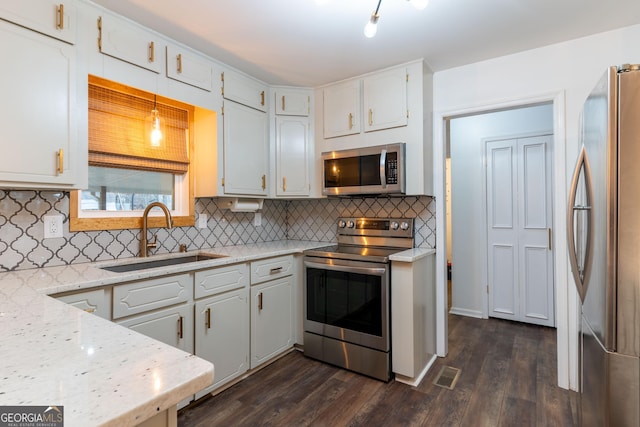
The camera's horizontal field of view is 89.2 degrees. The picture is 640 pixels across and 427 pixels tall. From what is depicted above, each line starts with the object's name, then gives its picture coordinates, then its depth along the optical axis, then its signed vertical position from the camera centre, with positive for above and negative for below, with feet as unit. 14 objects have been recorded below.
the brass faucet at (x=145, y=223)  7.25 -0.17
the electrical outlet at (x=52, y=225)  6.16 -0.19
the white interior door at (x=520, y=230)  10.77 -0.52
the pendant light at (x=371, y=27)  4.51 +2.67
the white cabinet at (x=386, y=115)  8.26 +2.76
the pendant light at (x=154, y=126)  7.56 +2.12
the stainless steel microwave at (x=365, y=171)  8.20 +1.19
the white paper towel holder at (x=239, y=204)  9.12 +0.33
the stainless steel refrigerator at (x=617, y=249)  3.85 -0.42
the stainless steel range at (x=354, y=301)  7.63 -2.16
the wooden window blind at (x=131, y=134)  6.96 +1.92
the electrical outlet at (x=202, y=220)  8.91 -0.13
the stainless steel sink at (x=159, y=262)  6.79 -1.08
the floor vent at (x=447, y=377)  7.46 -3.89
